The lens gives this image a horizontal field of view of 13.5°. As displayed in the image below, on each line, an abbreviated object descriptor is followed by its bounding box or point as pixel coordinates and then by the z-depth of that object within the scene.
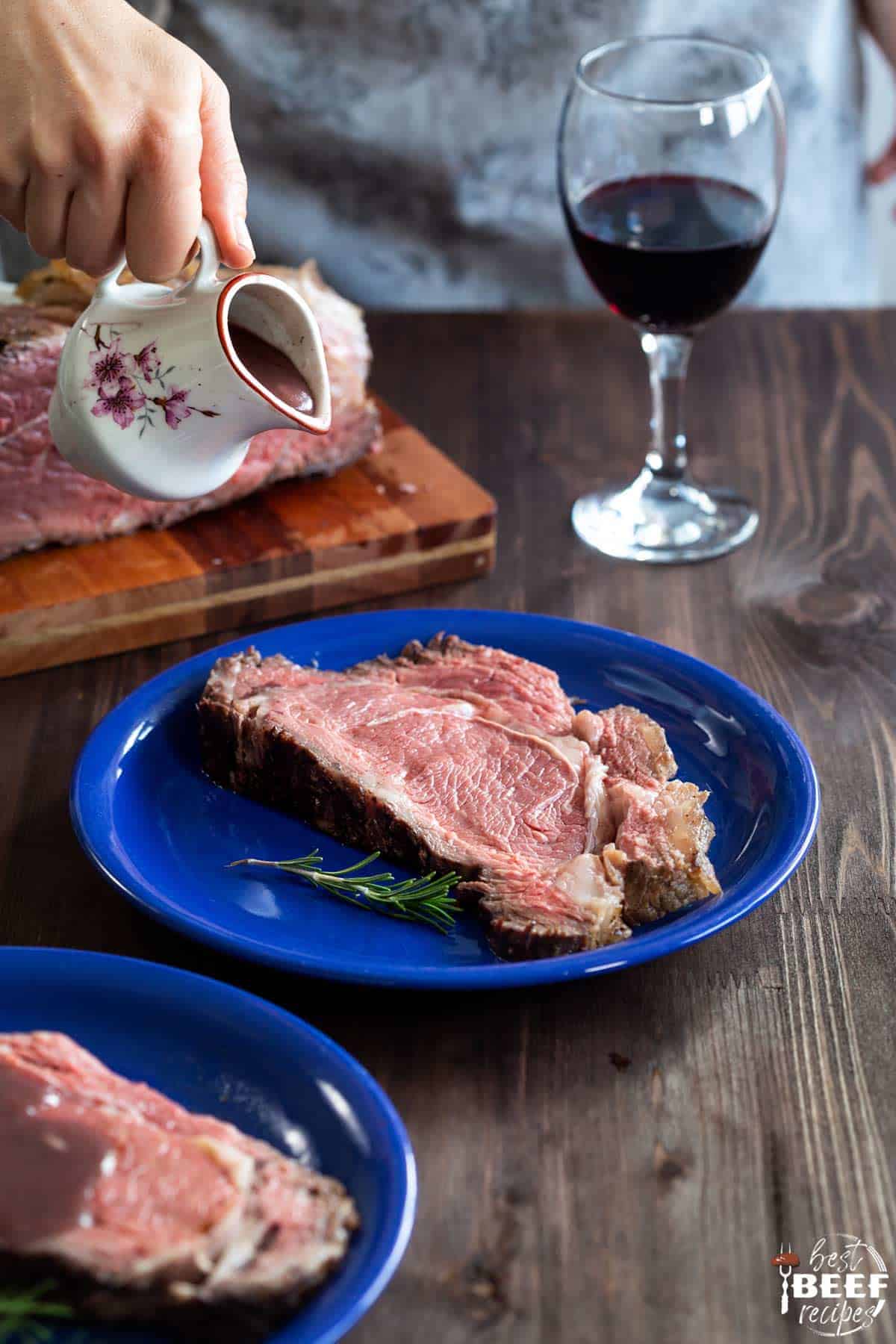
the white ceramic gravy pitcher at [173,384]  1.15
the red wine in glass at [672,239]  1.25
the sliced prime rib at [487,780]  1.10
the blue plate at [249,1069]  0.99
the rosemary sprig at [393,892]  1.10
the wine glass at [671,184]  1.25
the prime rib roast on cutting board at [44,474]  1.27
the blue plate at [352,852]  1.08
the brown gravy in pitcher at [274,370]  1.17
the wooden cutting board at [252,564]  1.24
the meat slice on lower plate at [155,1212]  0.98
